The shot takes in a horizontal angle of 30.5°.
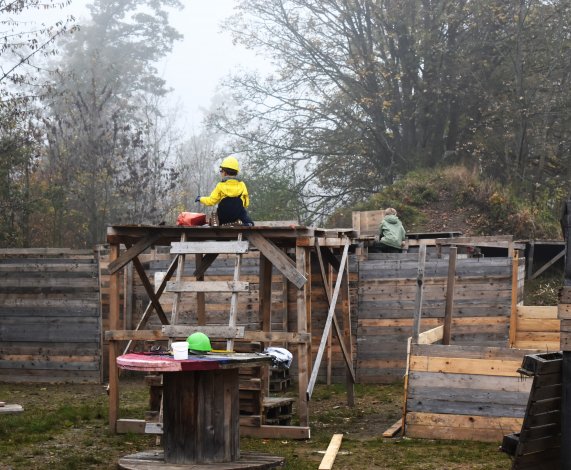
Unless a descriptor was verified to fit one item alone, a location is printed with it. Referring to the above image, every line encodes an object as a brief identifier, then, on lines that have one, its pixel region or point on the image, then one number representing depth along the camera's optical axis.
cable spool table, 10.11
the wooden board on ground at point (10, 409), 10.83
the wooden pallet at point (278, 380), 16.57
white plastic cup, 9.80
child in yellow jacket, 13.72
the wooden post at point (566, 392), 8.69
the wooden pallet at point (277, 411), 13.25
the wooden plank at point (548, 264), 26.02
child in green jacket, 21.80
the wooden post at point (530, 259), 25.80
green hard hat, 10.40
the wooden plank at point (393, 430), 12.58
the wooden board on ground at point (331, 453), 10.56
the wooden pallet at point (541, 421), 8.74
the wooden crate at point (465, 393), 11.89
